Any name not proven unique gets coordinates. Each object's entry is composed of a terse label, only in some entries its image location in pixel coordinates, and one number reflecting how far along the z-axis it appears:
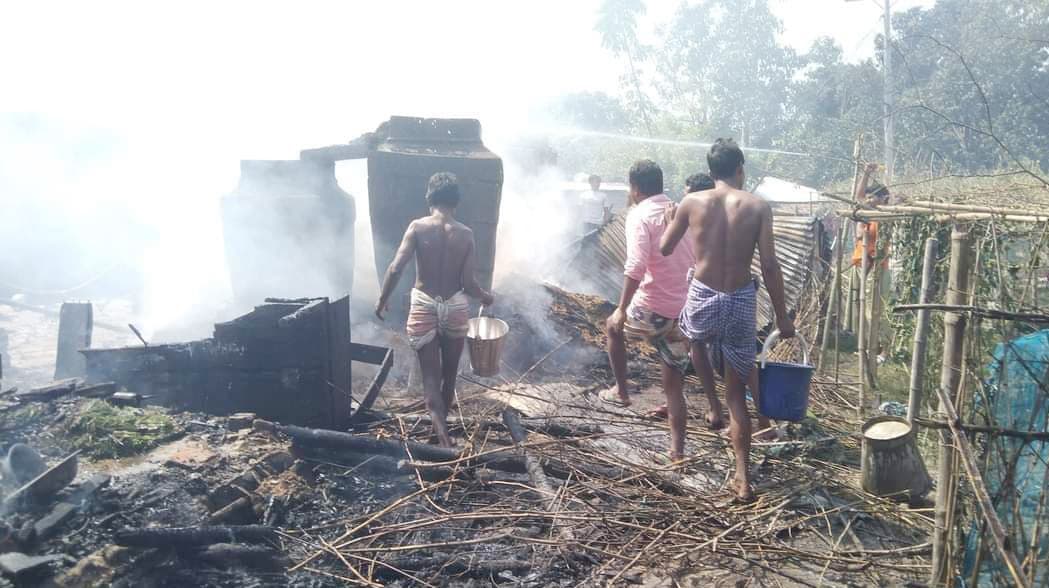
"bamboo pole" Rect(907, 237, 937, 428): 4.63
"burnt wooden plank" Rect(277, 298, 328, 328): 5.21
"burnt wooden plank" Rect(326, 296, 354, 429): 5.45
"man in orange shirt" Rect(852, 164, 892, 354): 6.90
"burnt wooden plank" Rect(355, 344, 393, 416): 5.79
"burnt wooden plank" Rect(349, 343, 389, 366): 6.22
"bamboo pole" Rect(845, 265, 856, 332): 8.05
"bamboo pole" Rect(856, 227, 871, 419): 5.95
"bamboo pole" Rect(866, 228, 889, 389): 6.87
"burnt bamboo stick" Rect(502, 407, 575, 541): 4.23
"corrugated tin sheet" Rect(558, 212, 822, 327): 10.52
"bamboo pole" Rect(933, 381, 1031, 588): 2.33
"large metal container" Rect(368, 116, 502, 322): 8.77
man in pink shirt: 5.35
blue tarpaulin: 2.62
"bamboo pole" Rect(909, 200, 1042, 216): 4.92
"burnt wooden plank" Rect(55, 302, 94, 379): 8.20
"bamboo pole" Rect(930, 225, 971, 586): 2.87
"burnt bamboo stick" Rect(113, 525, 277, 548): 3.52
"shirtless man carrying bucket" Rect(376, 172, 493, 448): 5.42
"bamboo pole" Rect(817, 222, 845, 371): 7.47
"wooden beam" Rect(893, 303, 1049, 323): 2.55
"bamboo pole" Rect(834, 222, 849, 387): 7.29
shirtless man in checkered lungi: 4.38
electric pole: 18.58
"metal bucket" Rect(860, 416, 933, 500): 4.48
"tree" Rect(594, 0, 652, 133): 41.22
